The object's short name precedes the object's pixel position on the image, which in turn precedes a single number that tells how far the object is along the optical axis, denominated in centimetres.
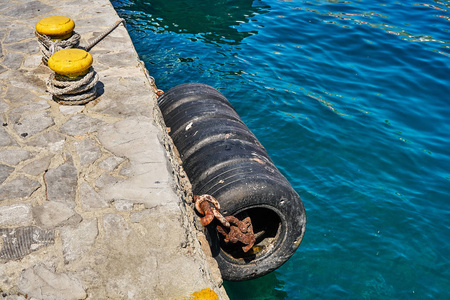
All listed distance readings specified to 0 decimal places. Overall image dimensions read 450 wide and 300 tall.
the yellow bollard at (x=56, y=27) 589
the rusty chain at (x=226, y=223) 405
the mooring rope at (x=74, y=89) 510
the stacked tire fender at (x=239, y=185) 429
